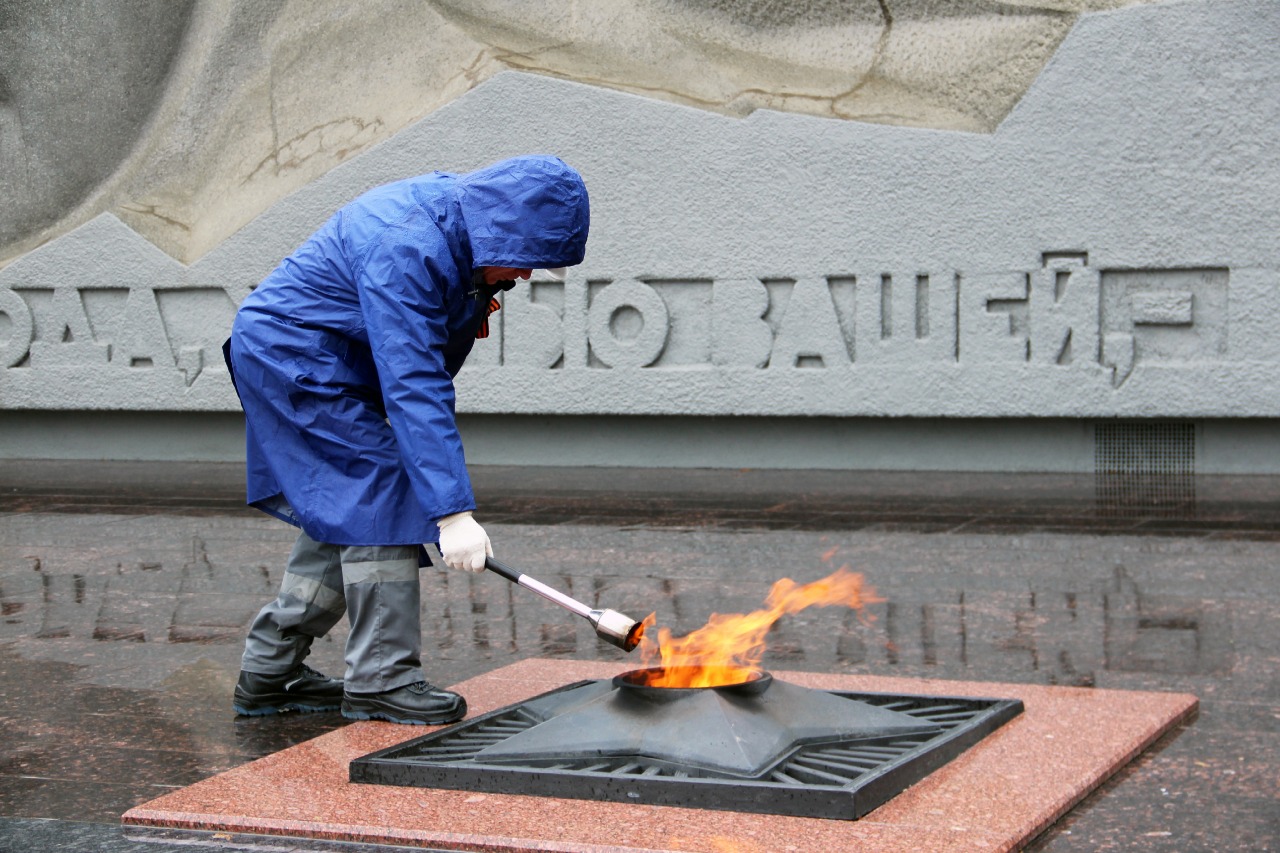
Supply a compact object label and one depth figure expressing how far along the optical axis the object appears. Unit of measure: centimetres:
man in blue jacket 321
